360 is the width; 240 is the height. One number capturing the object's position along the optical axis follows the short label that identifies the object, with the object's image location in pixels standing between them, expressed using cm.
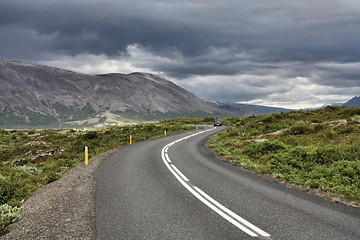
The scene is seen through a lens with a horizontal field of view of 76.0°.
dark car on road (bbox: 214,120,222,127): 5681
